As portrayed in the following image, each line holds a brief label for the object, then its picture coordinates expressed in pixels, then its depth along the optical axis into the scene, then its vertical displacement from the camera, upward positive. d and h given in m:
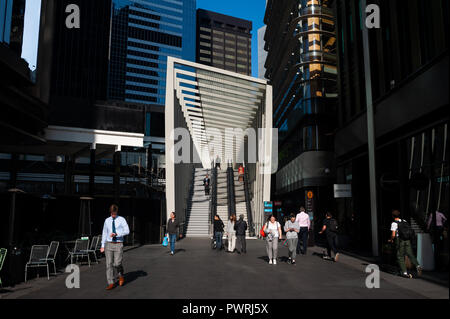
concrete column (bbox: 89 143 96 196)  18.42 +1.74
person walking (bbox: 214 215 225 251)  17.47 -1.22
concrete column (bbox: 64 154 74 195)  22.42 +1.83
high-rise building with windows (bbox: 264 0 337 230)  28.42 +8.12
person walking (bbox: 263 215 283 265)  12.65 -0.99
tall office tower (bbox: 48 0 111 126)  93.62 +37.73
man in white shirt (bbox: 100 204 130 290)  8.52 -0.79
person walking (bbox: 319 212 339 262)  13.43 -0.86
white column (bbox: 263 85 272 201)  25.27 +3.91
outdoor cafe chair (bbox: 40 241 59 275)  10.57 -1.17
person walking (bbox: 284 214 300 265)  12.57 -1.12
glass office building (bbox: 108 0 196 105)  110.38 +48.26
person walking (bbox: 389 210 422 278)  9.60 -0.95
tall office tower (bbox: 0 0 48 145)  13.09 +4.30
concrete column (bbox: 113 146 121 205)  18.83 +1.53
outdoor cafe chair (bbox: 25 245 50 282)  9.86 -1.32
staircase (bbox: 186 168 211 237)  26.86 -0.65
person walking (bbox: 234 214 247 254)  16.25 -1.02
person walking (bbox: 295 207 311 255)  15.77 -0.77
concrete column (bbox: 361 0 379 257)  14.55 +1.94
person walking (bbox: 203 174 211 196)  31.40 +1.74
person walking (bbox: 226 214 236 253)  16.64 -1.27
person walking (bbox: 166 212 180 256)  15.64 -0.97
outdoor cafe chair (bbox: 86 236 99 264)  13.41 -1.30
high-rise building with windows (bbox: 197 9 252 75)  152.50 +66.38
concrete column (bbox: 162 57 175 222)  21.62 +3.04
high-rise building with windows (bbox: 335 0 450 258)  10.59 +3.10
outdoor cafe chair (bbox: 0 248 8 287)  8.23 -1.08
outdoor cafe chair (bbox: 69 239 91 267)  12.07 -1.38
